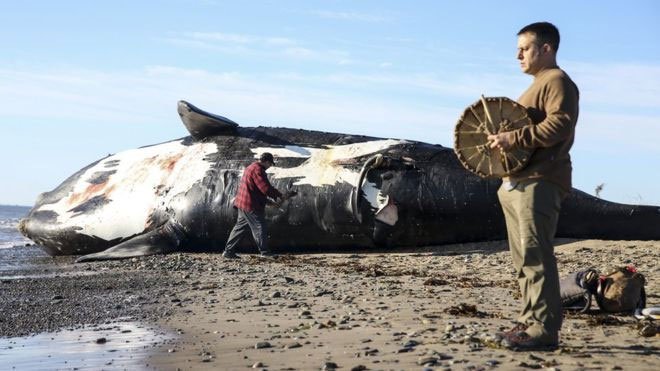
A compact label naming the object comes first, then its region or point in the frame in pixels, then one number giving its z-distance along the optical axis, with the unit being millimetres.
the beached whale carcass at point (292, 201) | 13055
